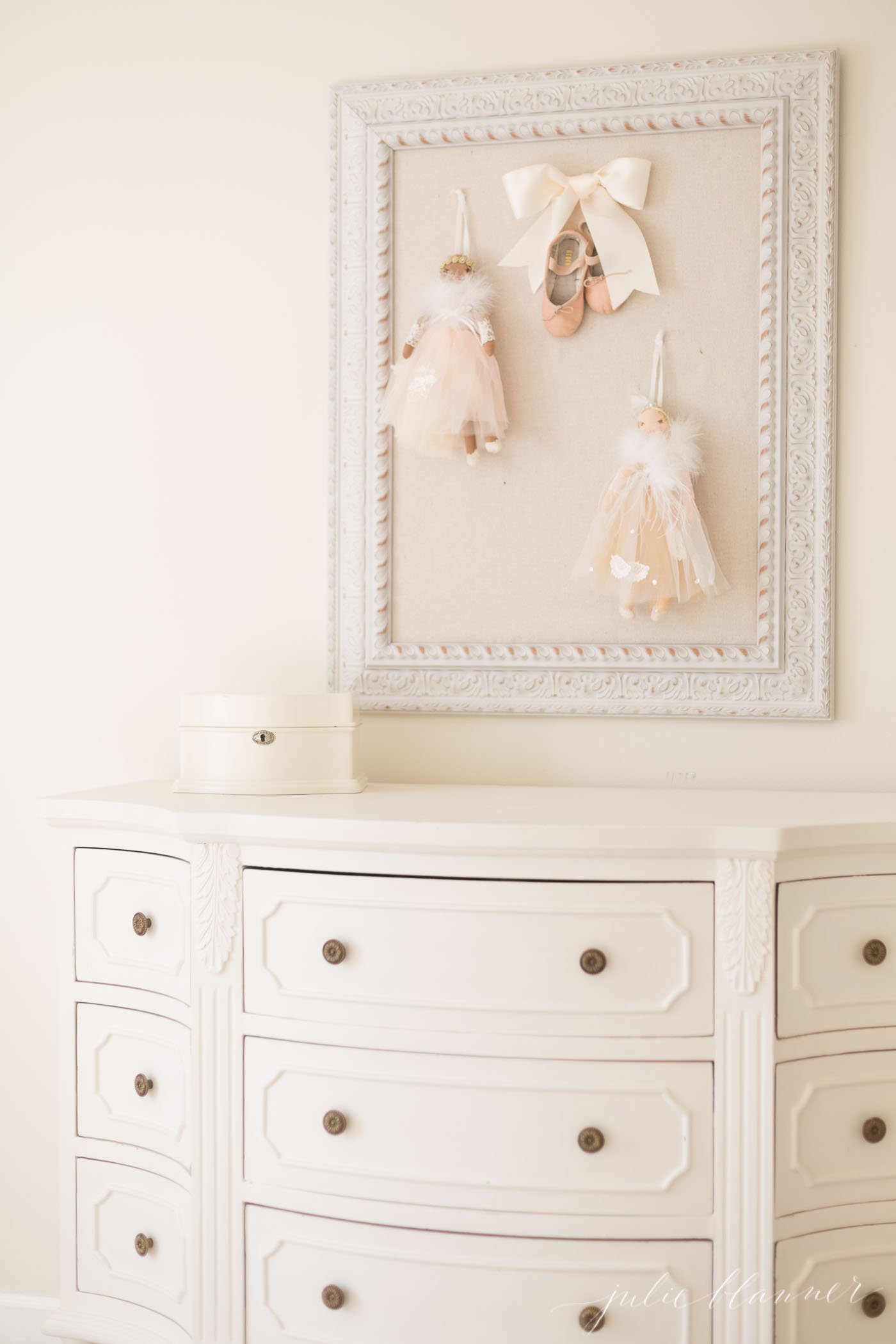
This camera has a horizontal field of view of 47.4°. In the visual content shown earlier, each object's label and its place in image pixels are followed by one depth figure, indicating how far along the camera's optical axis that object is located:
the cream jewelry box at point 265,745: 1.76
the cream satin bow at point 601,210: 1.95
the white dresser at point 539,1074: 1.45
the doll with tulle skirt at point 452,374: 1.95
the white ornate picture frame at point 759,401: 1.92
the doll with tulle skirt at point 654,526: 1.90
